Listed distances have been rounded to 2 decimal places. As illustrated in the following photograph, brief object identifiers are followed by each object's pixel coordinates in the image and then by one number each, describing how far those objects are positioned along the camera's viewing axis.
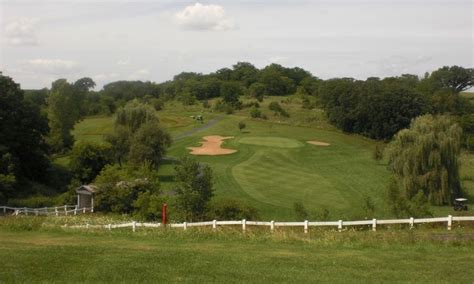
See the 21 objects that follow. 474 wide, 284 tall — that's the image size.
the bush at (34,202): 39.72
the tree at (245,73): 169.25
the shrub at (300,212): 30.75
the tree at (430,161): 42.84
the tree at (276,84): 148.62
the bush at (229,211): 29.69
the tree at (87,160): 47.21
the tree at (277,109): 102.66
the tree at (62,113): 70.50
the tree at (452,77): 143.38
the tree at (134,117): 60.84
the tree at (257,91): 129.51
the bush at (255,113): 99.62
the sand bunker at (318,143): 76.26
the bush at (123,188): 33.41
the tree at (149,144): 55.66
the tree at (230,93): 118.76
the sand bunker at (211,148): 68.27
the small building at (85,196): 35.72
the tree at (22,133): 50.09
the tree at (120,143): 57.59
